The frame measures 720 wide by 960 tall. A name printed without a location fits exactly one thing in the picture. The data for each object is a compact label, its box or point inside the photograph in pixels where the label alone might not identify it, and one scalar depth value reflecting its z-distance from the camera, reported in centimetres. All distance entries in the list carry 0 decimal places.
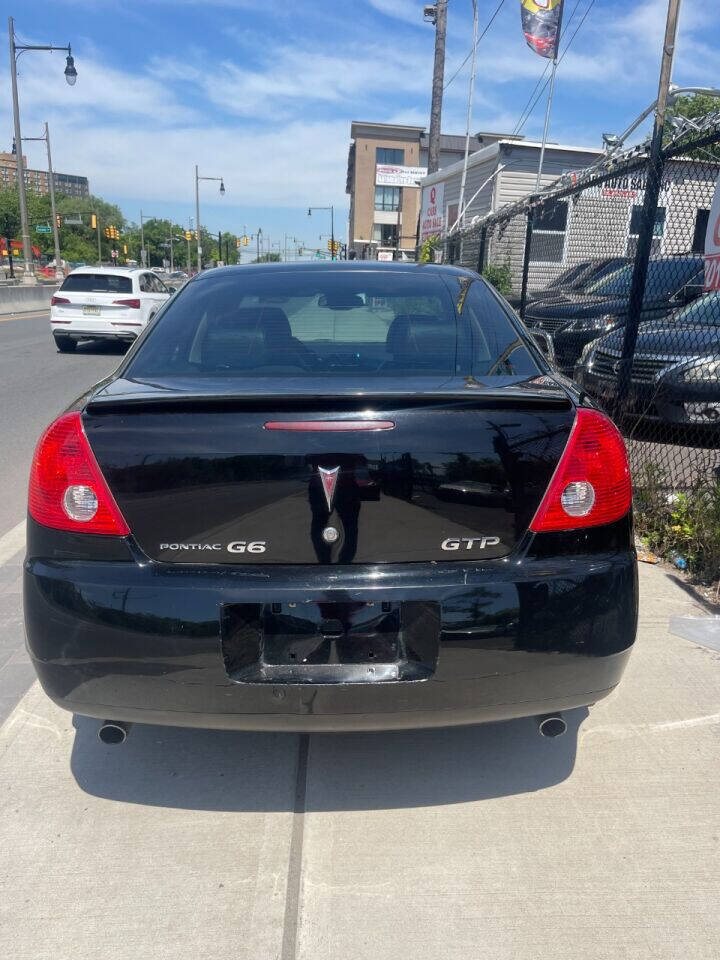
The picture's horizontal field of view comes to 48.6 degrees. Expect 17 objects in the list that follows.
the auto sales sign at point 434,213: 2030
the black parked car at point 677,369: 640
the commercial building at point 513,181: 1912
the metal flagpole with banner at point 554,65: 1670
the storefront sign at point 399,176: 3544
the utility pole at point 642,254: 502
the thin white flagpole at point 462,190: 1995
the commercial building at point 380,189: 6462
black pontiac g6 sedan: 214
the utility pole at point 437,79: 2198
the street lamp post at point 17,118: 2839
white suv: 1502
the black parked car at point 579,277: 1236
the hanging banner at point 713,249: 451
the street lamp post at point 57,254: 4106
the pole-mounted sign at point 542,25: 1638
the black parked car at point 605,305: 896
